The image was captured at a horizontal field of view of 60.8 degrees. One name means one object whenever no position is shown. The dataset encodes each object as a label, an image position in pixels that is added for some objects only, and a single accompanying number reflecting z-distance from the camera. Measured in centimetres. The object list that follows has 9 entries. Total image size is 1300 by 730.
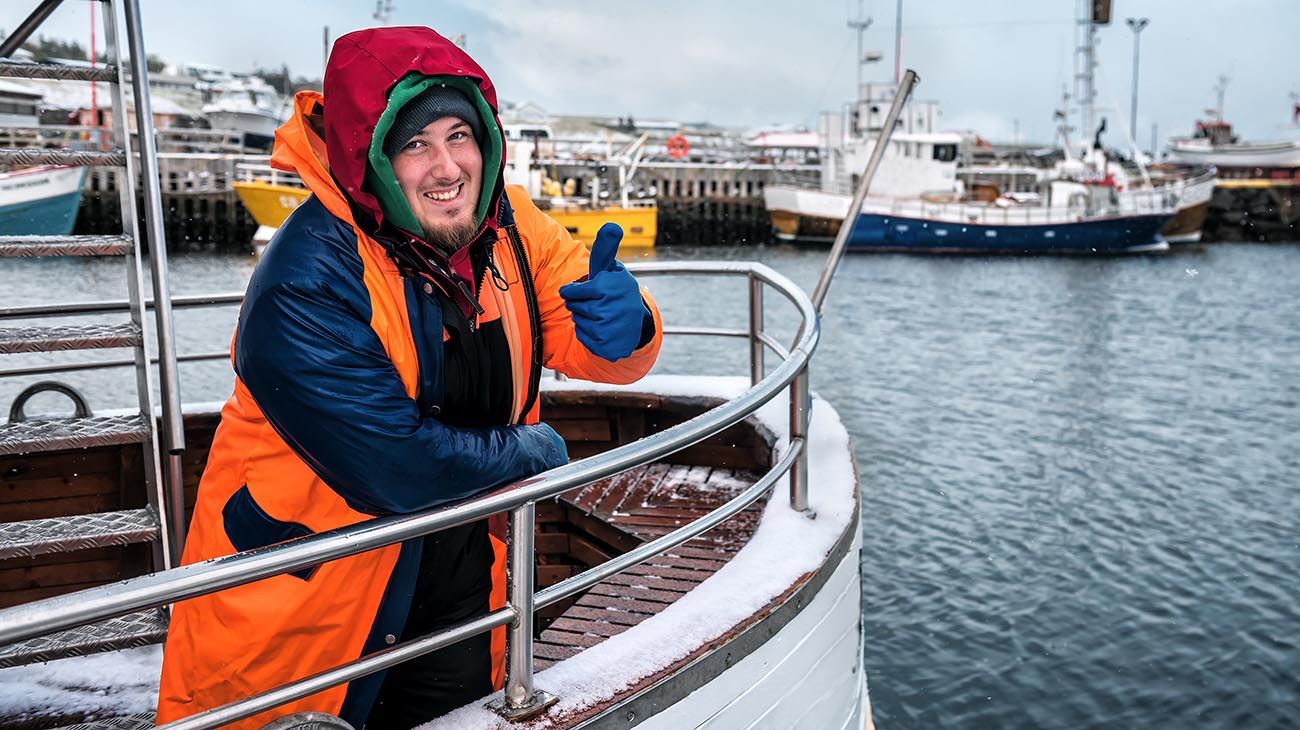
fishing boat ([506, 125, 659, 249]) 3888
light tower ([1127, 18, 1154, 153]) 8022
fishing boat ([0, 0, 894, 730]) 209
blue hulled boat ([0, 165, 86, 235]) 3222
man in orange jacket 205
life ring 4984
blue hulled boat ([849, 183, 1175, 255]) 4466
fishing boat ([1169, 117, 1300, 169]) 7250
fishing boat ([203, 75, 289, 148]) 6161
